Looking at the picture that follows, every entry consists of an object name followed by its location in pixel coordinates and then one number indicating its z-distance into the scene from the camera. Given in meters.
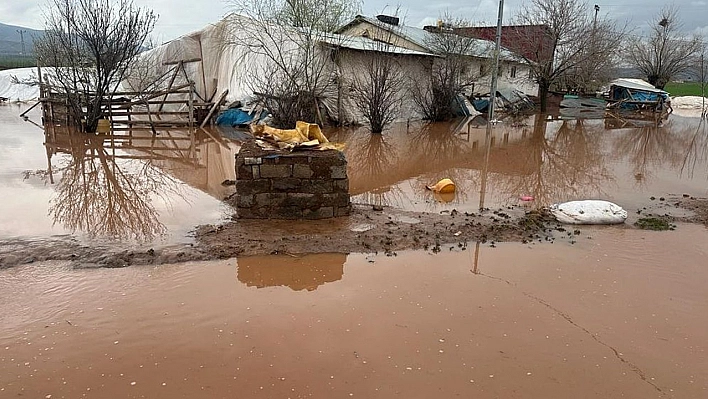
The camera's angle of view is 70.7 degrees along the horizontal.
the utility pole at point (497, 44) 19.44
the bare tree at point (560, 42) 25.91
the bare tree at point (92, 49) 15.71
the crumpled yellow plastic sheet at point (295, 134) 6.91
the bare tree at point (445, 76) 22.28
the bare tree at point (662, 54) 41.09
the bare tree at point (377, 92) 17.33
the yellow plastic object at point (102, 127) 16.62
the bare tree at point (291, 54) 16.34
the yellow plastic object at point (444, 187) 8.81
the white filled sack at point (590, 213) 6.90
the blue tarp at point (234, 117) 18.33
